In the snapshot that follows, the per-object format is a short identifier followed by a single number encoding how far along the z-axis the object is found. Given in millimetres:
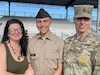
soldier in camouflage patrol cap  1037
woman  1090
